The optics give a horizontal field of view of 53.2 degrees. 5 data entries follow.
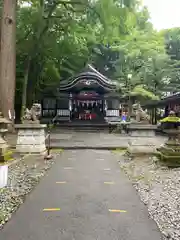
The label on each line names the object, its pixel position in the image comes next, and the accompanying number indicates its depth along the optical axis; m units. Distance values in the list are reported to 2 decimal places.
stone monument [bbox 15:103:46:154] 6.43
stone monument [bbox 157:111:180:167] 4.95
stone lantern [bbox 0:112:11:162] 5.35
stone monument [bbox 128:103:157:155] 6.34
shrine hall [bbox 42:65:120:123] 16.63
